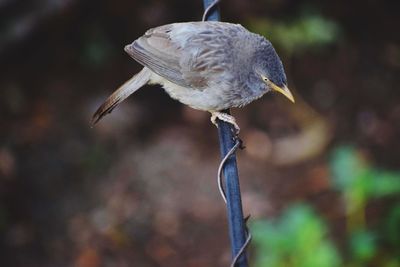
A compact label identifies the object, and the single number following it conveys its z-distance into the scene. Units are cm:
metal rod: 432
